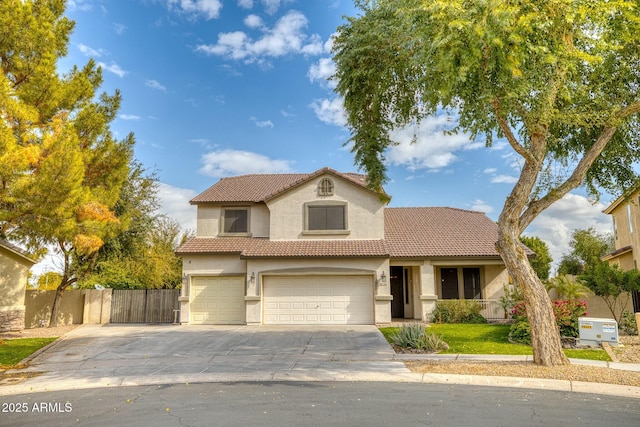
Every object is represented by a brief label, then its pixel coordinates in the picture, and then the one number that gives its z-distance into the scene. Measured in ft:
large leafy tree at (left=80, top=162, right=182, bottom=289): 72.64
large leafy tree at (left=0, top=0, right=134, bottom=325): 40.11
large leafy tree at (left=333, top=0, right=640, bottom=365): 28.81
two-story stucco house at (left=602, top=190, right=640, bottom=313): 75.25
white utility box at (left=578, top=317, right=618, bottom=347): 41.96
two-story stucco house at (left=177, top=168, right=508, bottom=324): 64.95
